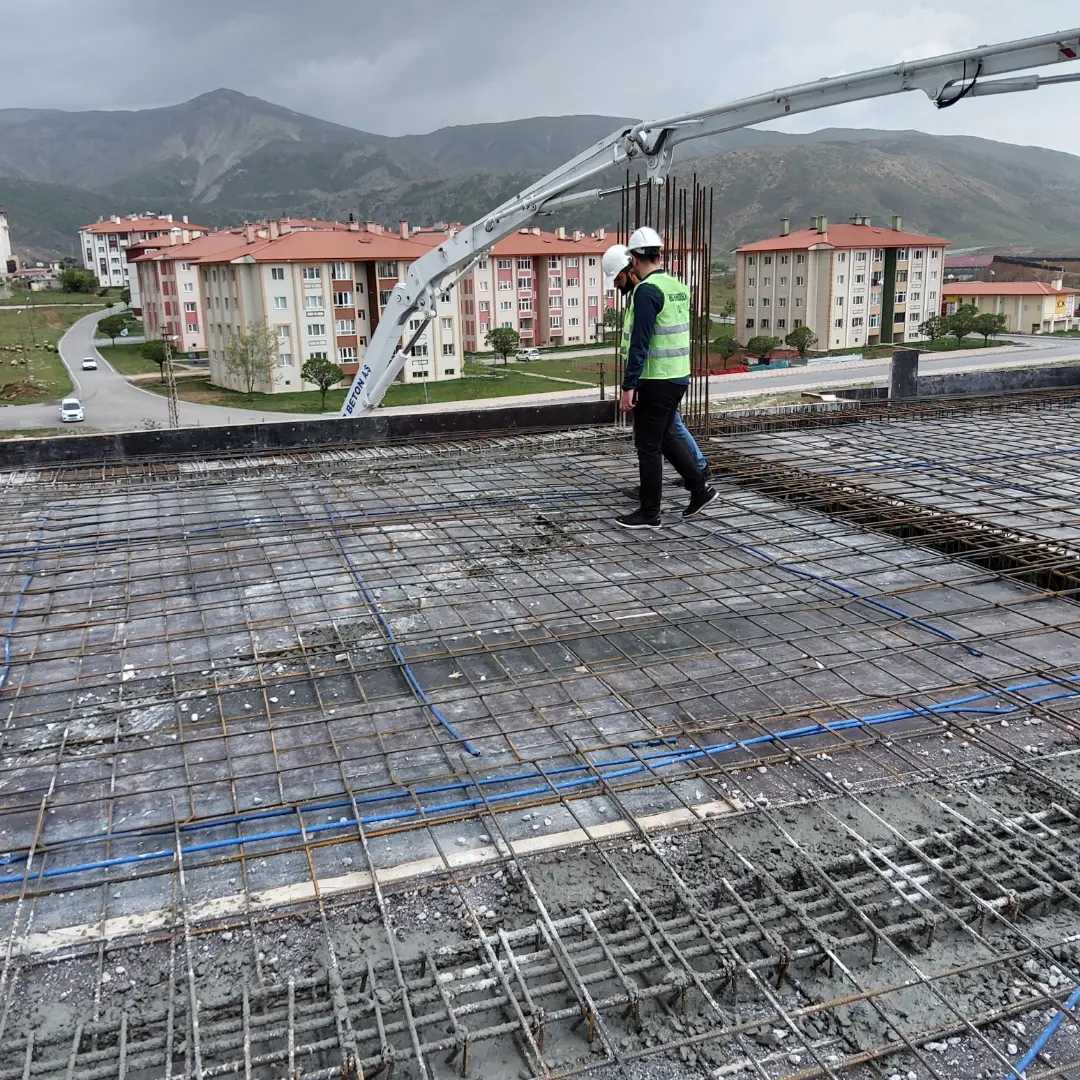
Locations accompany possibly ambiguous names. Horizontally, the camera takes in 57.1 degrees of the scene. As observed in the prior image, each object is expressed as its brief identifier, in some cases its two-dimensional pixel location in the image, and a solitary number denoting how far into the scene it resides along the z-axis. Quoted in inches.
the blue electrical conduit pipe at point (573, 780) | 92.7
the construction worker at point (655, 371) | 190.7
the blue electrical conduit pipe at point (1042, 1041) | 67.2
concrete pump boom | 204.4
